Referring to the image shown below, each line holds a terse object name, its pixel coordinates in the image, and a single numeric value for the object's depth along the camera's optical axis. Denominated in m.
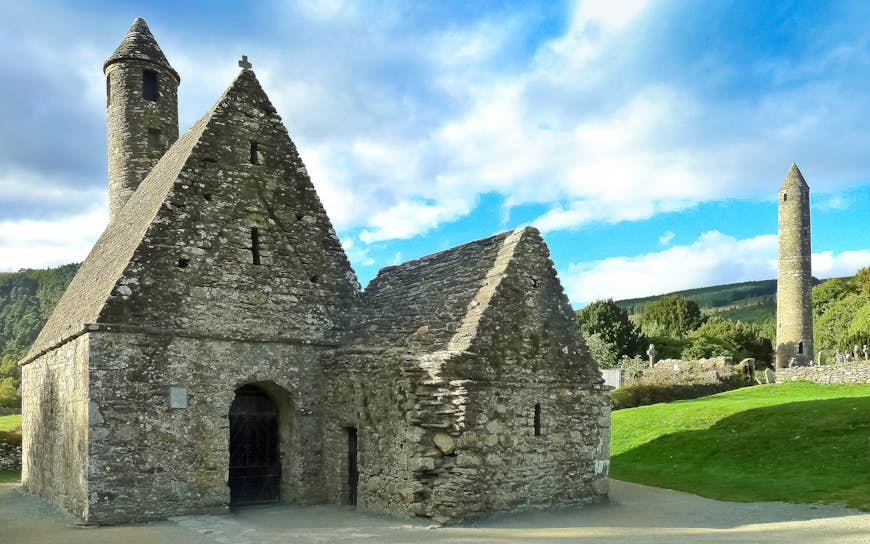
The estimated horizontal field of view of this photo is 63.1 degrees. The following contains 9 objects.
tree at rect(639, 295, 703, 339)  75.75
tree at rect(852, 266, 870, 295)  66.88
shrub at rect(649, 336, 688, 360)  57.75
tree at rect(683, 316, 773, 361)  55.78
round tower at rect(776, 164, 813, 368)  52.94
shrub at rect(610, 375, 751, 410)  32.38
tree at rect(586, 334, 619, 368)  50.81
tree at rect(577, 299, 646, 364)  55.03
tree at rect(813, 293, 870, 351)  59.32
